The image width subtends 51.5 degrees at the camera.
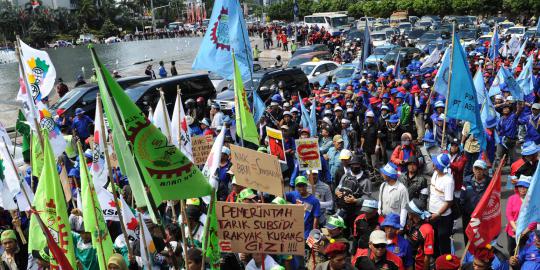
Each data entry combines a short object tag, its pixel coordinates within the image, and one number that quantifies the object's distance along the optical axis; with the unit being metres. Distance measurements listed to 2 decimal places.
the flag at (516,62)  15.66
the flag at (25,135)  10.01
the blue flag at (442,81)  9.36
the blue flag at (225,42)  8.71
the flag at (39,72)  8.95
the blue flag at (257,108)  10.47
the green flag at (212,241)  4.74
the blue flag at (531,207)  5.32
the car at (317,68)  21.14
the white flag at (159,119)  9.01
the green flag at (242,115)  7.81
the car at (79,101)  14.34
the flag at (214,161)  6.12
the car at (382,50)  26.25
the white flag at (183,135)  8.36
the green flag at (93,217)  5.33
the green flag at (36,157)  7.83
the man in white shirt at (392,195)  6.36
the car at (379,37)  36.73
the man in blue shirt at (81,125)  12.09
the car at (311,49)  27.39
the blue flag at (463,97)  7.81
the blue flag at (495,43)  16.34
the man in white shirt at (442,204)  6.44
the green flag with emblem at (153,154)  4.38
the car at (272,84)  17.02
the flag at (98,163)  7.46
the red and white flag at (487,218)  5.14
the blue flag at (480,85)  10.18
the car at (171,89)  14.89
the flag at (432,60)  18.12
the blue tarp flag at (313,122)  10.52
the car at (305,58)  23.94
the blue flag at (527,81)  13.41
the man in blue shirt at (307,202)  6.29
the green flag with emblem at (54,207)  5.21
